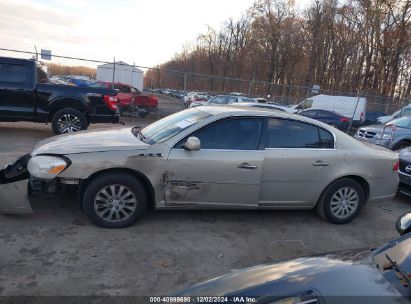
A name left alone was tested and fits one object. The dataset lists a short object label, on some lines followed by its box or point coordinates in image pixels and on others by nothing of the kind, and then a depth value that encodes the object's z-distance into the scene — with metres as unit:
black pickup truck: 9.24
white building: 29.12
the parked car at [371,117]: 22.10
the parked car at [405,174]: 6.59
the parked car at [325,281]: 1.90
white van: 21.53
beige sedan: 4.30
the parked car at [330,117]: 18.94
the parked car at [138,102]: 16.73
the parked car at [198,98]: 27.02
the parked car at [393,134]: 10.49
